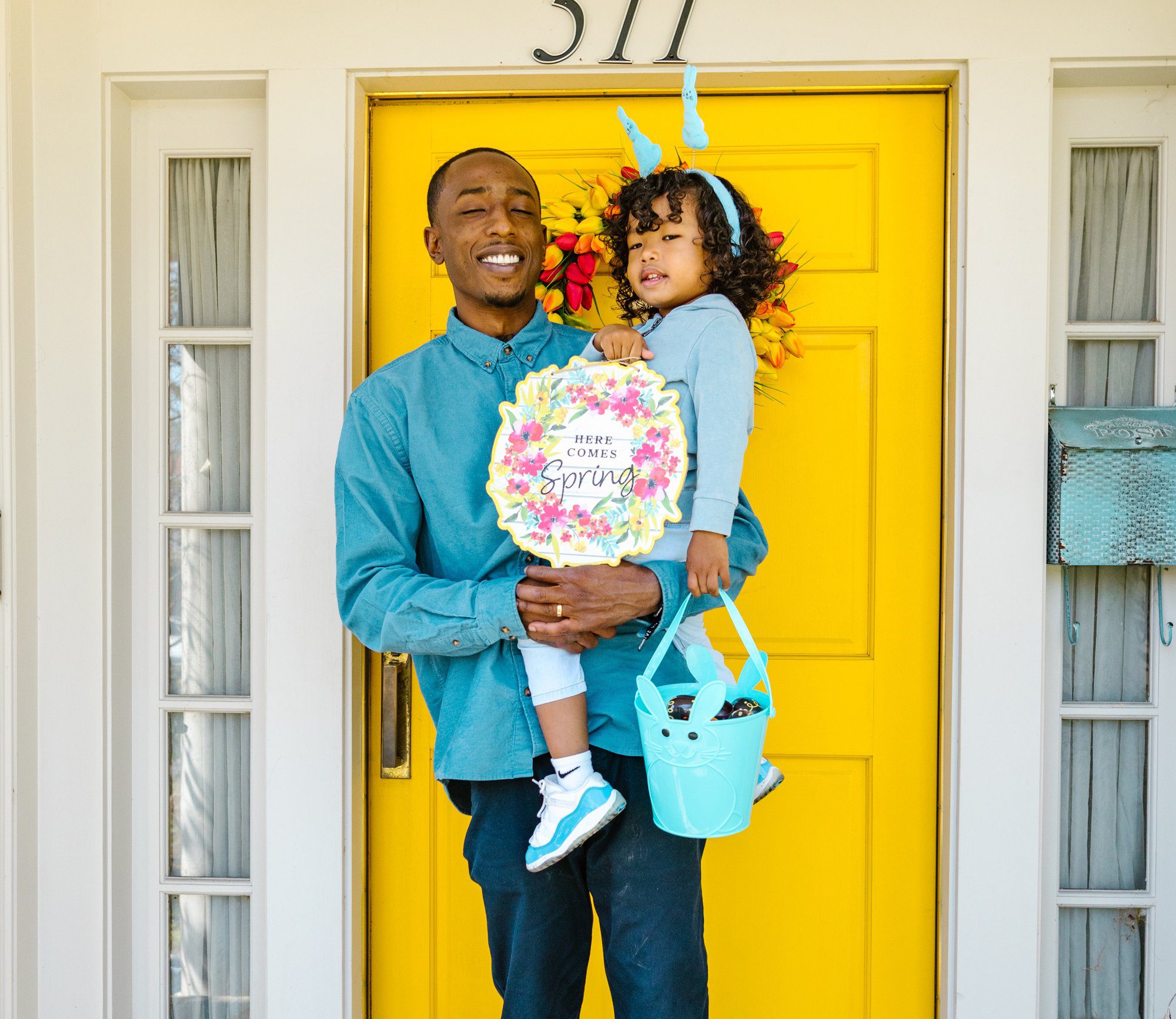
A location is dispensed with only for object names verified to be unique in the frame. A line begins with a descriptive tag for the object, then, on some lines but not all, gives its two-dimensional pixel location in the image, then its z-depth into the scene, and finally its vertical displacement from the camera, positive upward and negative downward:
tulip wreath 2.04 +0.46
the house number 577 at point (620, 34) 2.10 +0.99
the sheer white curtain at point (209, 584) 2.32 -0.26
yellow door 2.22 -0.16
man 1.52 -0.21
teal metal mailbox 2.09 +0.00
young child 1.48 +0.19
